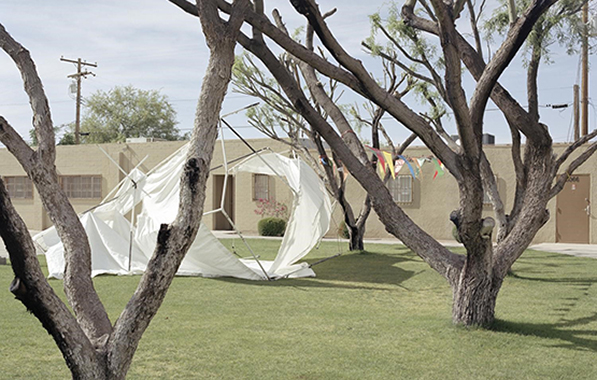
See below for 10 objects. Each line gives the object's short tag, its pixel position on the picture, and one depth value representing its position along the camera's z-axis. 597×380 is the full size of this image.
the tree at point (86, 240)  2.90
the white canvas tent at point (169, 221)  9.43
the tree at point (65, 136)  37.33
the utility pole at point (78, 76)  30.77
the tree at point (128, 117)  40.25
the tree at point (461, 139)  5.18
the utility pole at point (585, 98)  17.08
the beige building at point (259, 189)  15.74
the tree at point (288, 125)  12.71
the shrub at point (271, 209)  18.34
